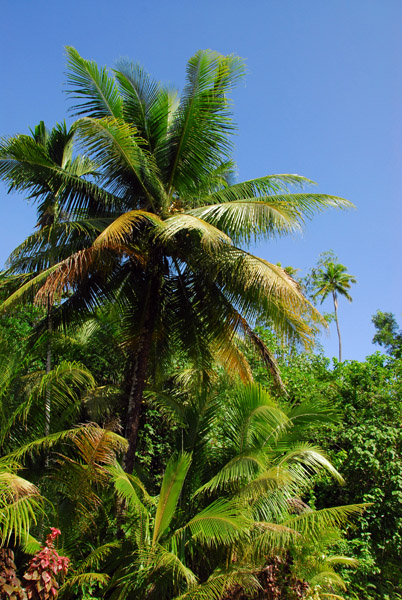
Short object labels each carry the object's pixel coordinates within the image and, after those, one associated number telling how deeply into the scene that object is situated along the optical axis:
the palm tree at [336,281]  35.00
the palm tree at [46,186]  8.27
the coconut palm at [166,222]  7.93
